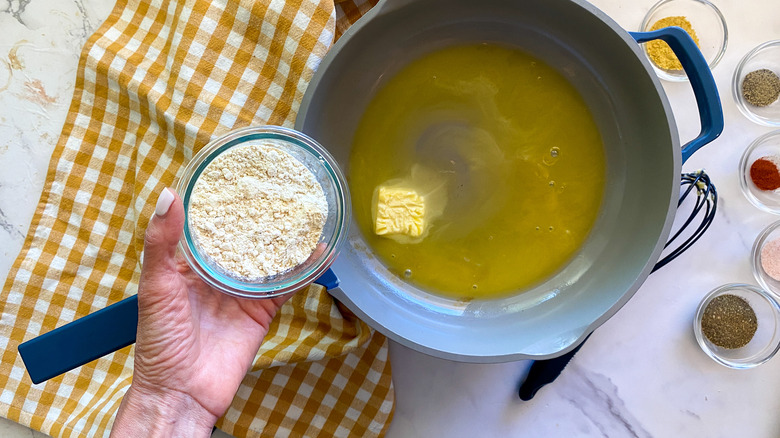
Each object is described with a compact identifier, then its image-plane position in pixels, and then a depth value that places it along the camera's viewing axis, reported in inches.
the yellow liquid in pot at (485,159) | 18.3
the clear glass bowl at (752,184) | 18.2
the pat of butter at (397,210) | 18.0
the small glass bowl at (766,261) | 18.2
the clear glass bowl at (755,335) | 18.3
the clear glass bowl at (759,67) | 18.2
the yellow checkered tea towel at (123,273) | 17.1
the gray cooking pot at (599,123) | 16.3
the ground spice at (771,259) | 18.2
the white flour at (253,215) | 14.0
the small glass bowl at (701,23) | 18.2
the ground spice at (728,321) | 18.2
